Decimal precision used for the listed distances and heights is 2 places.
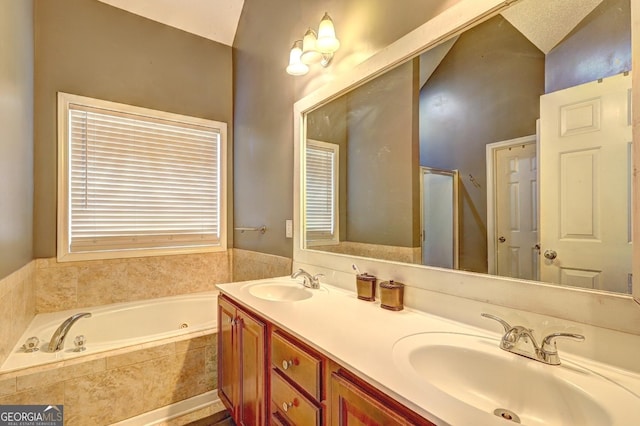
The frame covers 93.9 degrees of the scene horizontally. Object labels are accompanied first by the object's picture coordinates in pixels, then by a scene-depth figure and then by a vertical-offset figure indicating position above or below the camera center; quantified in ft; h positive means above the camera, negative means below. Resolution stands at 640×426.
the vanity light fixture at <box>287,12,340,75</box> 5.50 +3.21
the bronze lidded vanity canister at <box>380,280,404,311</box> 4.20 -1.18
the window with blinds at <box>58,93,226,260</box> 7.65 +0.93
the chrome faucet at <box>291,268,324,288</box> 5.66 -1.28
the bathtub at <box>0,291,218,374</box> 5.45 -2.64
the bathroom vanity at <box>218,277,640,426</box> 2.21 -1.41
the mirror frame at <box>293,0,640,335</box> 2.44 -0.76
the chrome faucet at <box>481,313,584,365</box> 2.64 -1.21
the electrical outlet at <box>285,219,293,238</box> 7.09 -0.37
